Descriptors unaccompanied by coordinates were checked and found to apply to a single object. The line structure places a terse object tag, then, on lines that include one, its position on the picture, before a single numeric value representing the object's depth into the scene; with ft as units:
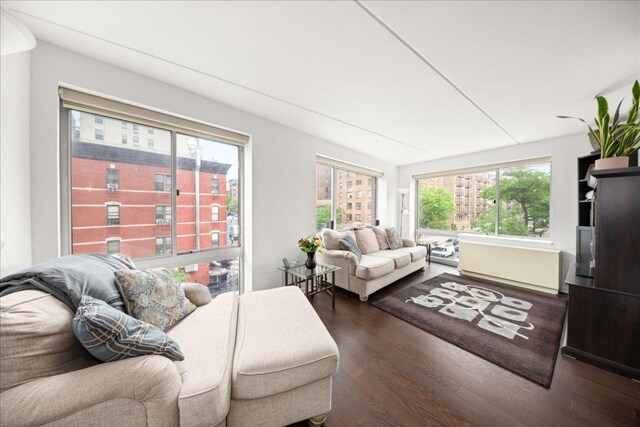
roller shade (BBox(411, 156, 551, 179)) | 11.35
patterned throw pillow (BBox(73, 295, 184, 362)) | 2.74
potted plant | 5.49
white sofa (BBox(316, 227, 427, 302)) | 9.22
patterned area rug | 5.71
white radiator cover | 10.23
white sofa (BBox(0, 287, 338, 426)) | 2.43
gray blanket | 3.02
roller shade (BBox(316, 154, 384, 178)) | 11.75
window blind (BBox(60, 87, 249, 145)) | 5.48
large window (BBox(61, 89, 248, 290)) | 5.88
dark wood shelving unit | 5.05
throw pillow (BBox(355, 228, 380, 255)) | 11.87
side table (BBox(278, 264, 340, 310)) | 8.41
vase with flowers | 8.70
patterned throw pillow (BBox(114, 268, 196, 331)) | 3.93
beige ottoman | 3.37
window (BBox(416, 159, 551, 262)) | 11.71
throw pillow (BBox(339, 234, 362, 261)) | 10.16
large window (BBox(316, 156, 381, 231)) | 12.41
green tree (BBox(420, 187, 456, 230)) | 15.47
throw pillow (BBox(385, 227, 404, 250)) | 12.93
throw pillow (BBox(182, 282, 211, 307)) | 5.38
